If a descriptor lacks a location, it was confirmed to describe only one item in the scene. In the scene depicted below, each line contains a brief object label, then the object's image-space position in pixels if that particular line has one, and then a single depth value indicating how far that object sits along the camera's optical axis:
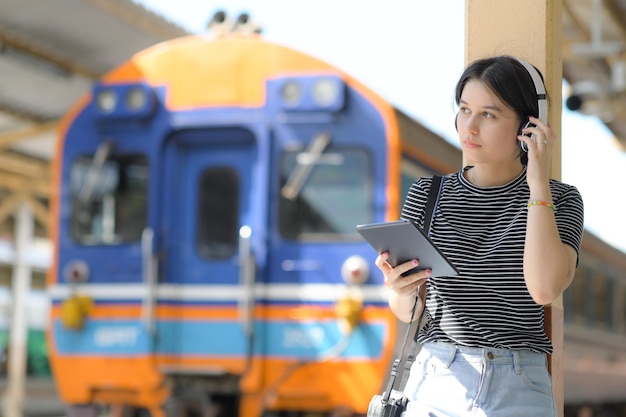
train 11.47
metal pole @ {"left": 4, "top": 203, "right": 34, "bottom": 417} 27.25
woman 3.42
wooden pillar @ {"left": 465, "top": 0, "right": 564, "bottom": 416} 4.63
